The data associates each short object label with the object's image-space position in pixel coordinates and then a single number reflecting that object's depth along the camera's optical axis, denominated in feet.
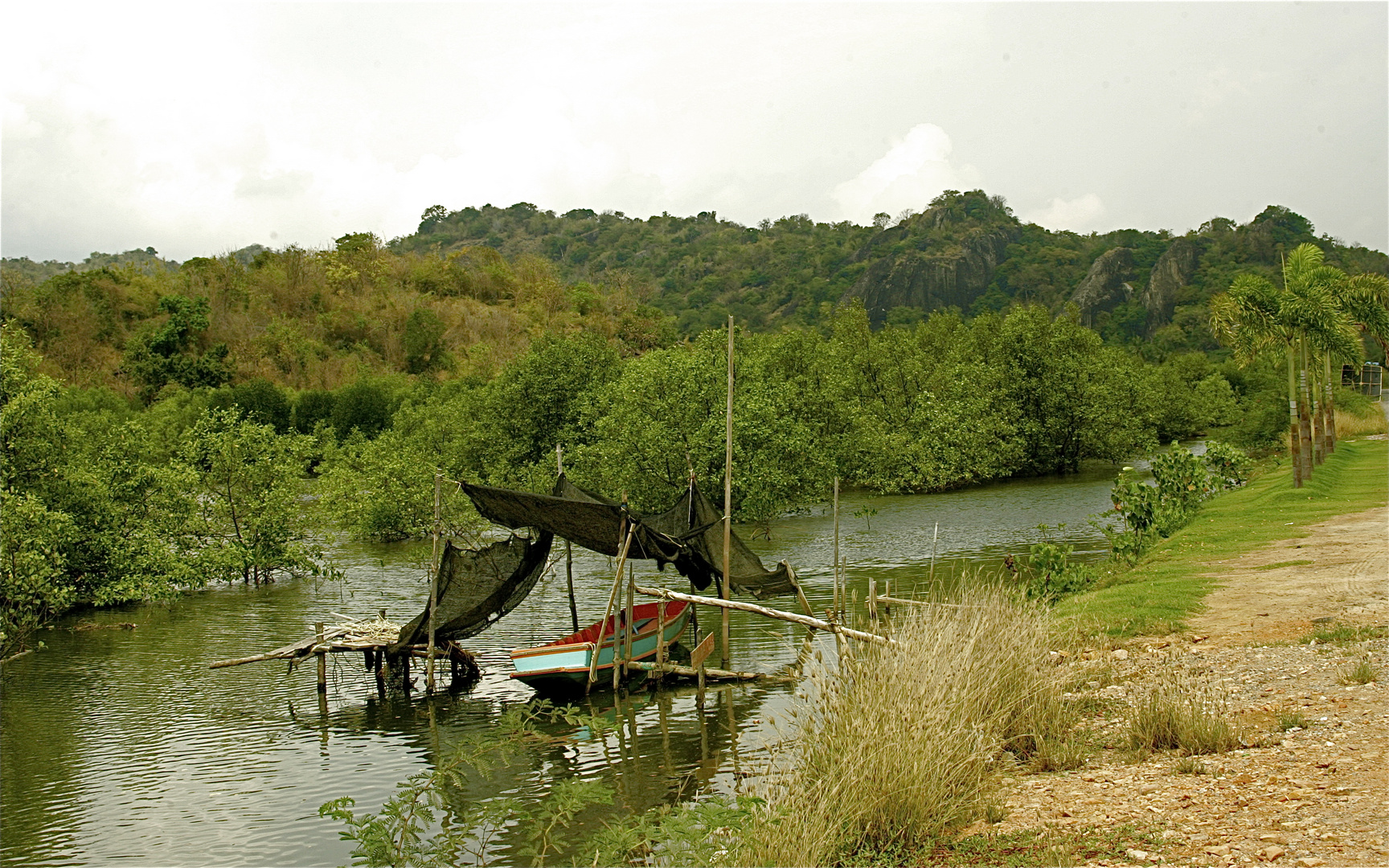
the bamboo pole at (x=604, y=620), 46.57
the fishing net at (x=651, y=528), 48.37
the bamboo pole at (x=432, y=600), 48.78
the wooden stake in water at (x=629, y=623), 48.60
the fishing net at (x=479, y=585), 50.01
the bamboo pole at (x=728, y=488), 48.83
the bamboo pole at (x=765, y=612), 42.68
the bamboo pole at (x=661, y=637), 49.26
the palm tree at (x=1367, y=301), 94.84
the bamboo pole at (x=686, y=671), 47.62
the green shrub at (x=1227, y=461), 98.12
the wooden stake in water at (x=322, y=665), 49.70
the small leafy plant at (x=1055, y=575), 57.31
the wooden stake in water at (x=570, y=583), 55.93
